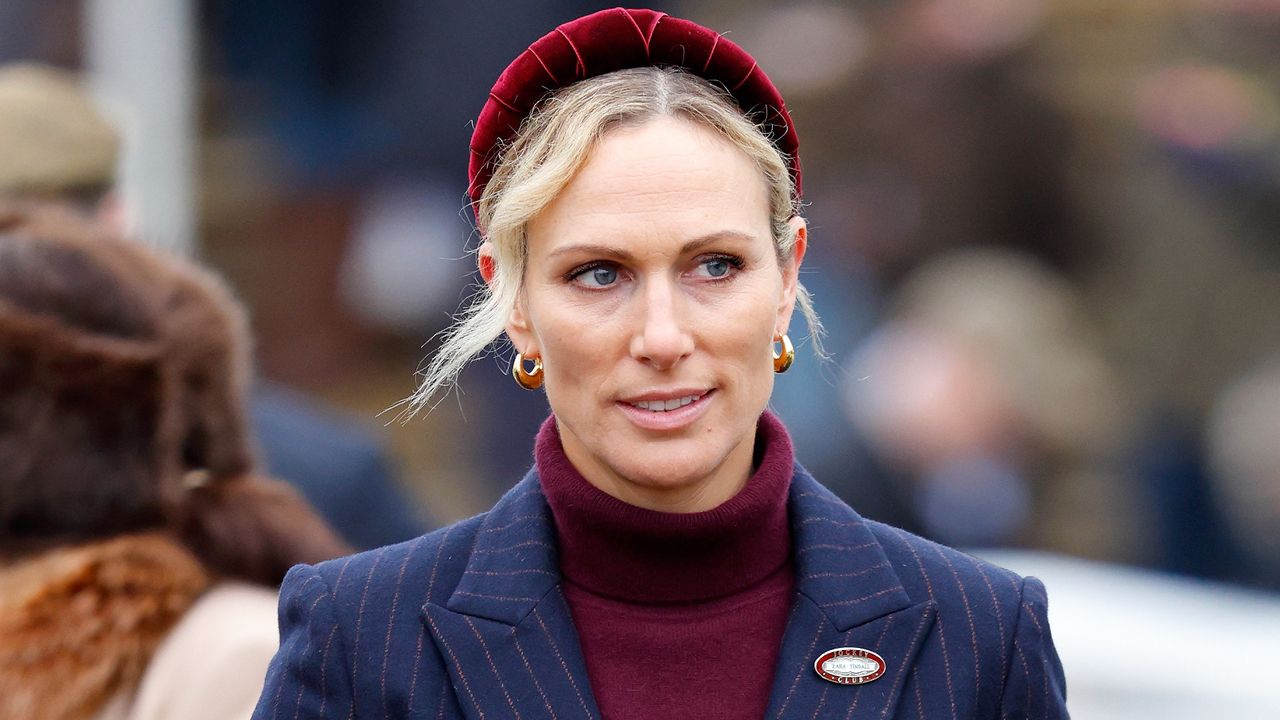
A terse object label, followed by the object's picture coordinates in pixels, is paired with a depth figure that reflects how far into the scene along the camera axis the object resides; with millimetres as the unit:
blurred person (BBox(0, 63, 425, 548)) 8344
